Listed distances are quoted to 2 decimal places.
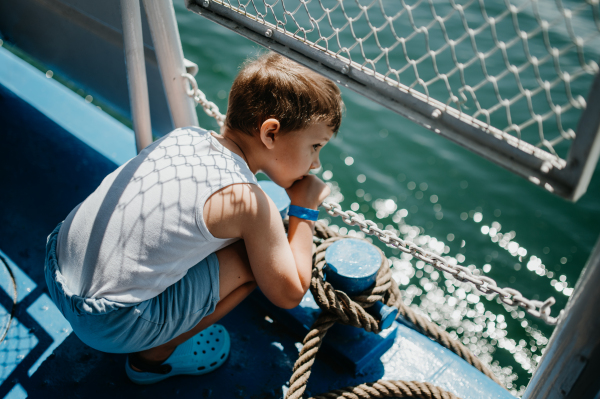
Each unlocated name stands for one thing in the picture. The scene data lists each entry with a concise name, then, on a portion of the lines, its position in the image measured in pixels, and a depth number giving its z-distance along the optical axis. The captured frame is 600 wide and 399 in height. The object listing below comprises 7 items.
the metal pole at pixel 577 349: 0.95
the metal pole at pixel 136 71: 1.63
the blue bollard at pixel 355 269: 1.62
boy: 1.27
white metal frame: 0.90
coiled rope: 1.54
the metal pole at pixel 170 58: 1.74
